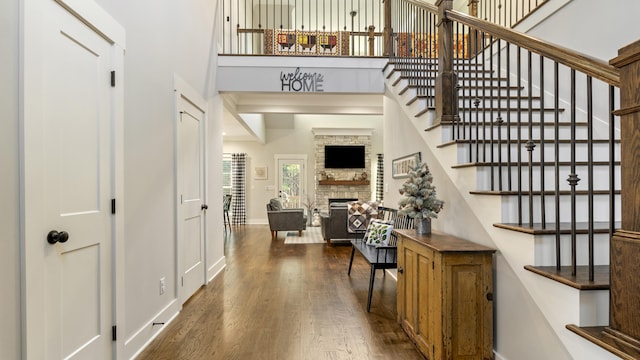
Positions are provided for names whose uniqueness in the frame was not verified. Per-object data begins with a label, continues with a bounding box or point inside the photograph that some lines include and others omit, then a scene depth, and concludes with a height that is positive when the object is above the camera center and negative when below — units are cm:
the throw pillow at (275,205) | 758 -56
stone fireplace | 1055 +12
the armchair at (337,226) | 653 -89
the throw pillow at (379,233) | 385 -62
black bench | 317 -76
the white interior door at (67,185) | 147 -3
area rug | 705 -127
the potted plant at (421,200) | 263 -16
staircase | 136 -14
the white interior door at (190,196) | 326 -17
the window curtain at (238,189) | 1027 -27
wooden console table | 200 -73
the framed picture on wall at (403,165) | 346 +17
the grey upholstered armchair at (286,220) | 737 -87
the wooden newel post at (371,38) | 535 +221
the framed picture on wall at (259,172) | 1062 +25
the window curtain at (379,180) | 1054 -1
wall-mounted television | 1061 +71
